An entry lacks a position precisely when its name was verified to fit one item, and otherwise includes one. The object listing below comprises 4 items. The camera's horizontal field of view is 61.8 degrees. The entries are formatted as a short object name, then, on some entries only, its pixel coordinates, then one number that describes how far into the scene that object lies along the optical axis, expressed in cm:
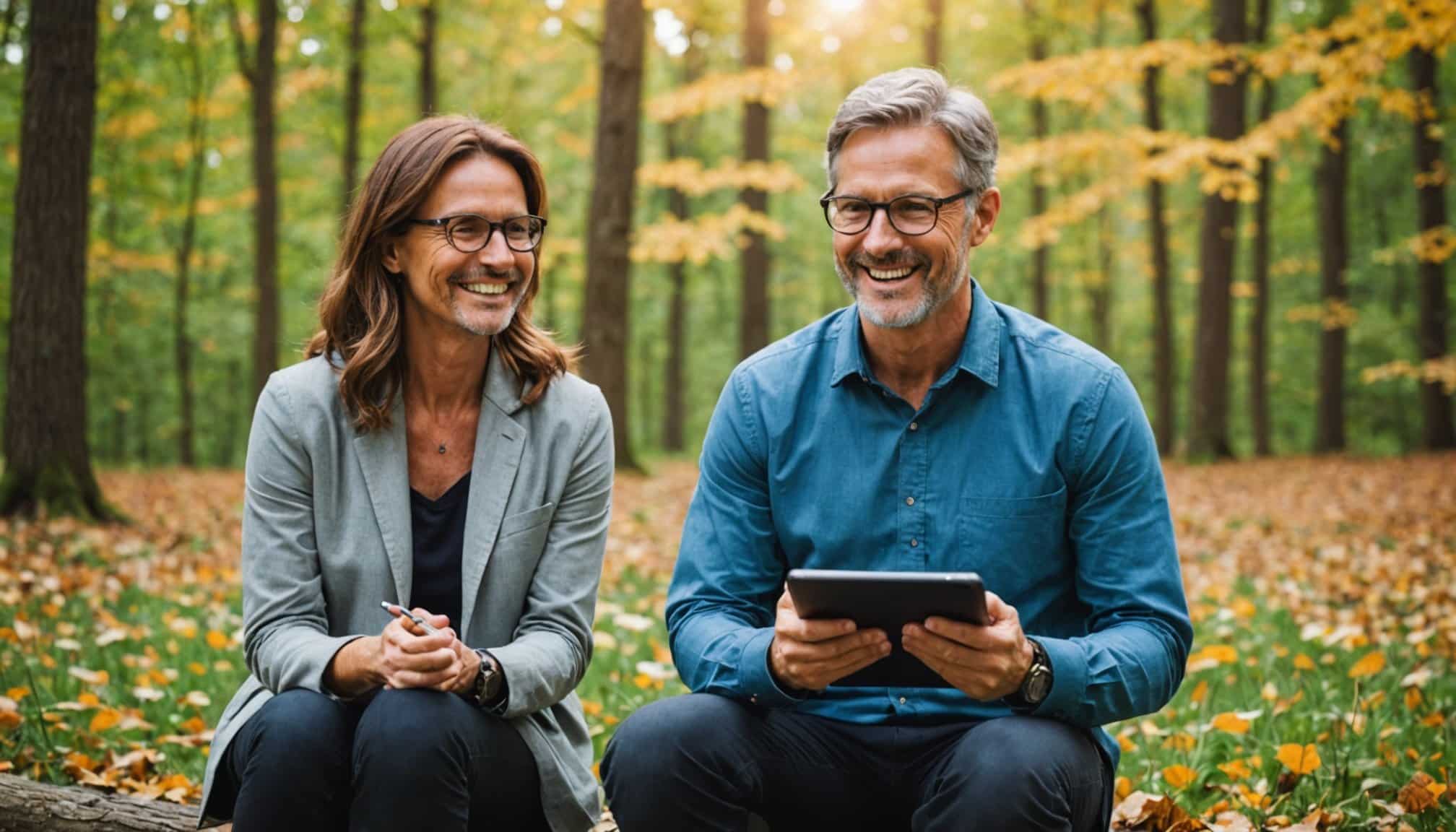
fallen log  285
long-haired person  249
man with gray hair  229
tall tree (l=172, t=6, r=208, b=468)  1759
